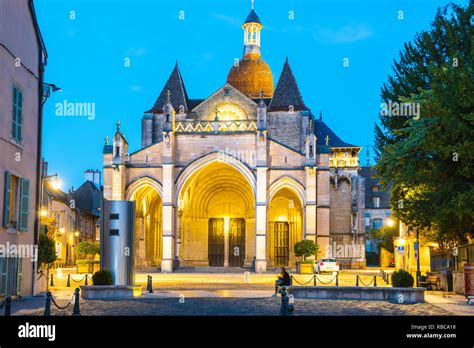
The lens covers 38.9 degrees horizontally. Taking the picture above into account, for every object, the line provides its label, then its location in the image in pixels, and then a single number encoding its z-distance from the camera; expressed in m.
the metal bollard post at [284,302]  14.28
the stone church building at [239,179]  42.59
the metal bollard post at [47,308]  14.02
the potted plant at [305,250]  38.91
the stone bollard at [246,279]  32.09
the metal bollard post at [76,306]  14.91
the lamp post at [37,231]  21.39
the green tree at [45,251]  22.44
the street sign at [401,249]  31.46
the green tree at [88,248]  37.28
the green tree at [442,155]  18.20
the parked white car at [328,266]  37.84
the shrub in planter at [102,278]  20.94
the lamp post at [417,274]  25.84
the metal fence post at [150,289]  23.19
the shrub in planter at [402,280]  20.91
